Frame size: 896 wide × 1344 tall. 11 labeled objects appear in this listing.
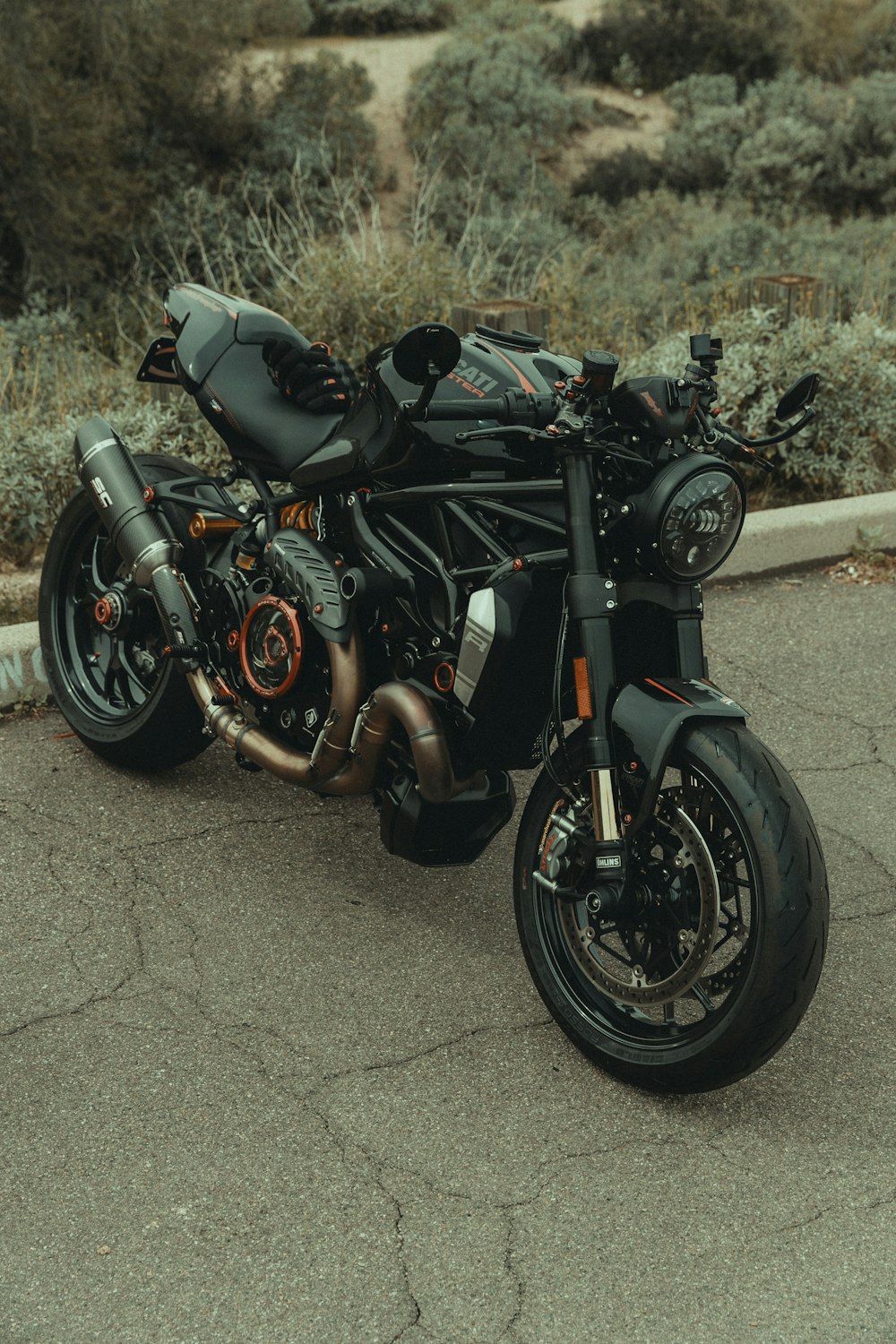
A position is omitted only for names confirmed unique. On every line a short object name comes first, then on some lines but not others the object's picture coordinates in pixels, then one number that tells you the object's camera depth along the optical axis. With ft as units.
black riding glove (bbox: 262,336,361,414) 12.56
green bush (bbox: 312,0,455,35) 75.36
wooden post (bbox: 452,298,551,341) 21.06
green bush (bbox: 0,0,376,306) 46.44
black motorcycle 9.50
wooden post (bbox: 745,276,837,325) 23.67
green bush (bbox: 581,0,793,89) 70.85
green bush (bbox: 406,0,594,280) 53.42
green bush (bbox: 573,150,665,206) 59.36
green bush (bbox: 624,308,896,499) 22.27
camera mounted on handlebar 9.78
